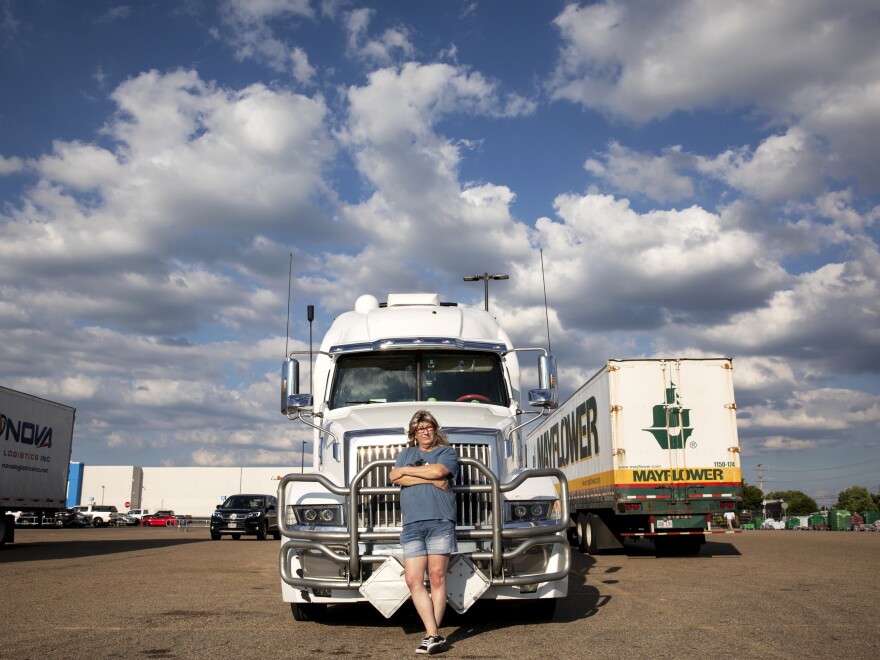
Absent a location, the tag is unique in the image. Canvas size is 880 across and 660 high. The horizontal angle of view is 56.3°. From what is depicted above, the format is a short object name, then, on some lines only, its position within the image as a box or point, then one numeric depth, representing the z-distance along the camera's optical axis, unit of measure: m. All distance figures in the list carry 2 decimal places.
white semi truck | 6.53
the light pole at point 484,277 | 28.83
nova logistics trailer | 21.45
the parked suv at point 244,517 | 29.80
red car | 65.31
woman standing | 6.18
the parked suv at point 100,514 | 59.25
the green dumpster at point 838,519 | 46.75
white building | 84.06
